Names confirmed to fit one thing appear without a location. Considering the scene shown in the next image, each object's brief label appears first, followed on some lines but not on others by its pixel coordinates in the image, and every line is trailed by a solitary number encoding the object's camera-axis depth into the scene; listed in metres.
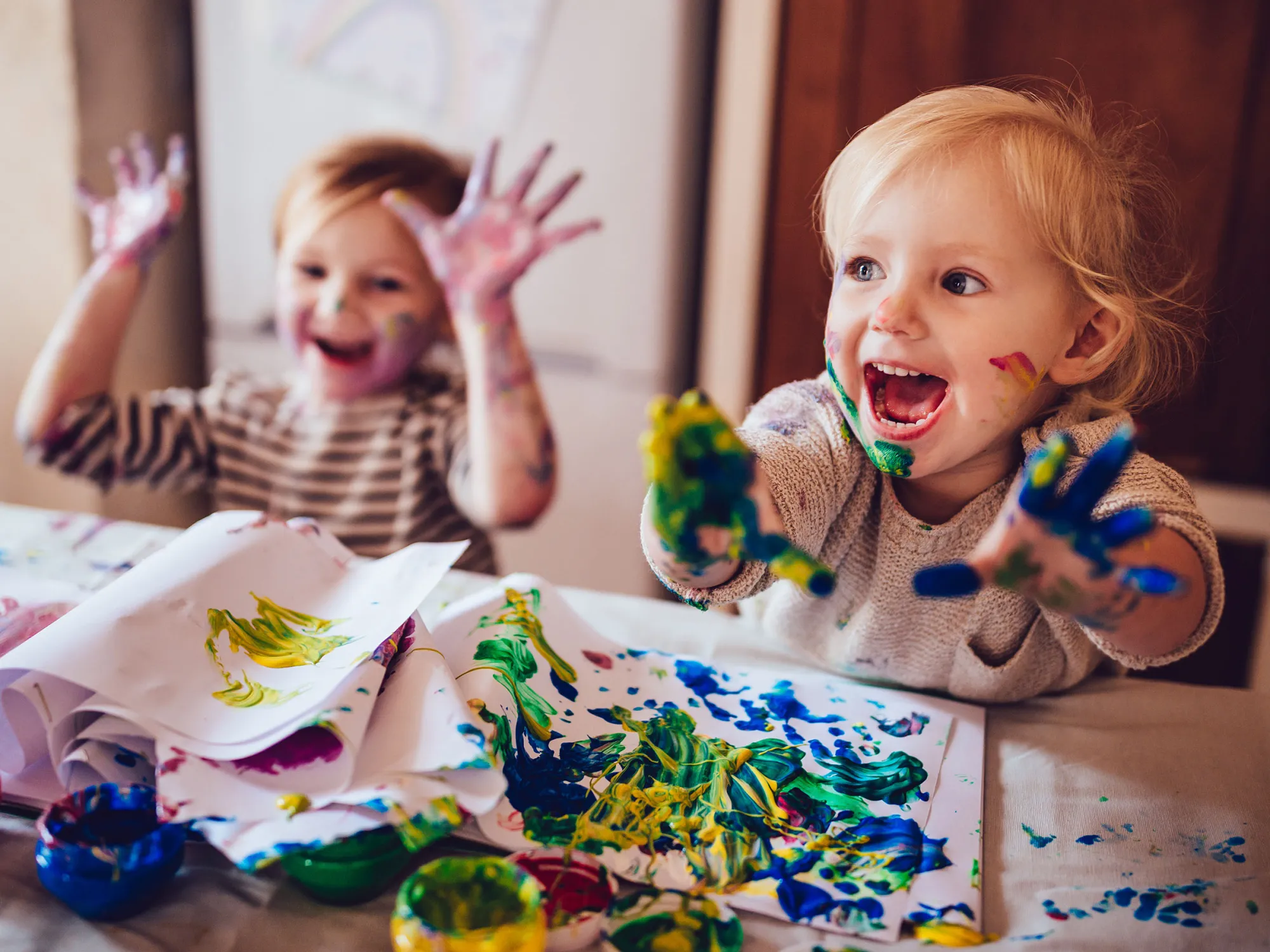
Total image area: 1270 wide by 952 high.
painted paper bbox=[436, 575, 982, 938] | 0.57
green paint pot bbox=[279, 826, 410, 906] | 0.53
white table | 0.53
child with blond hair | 0.55
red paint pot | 0.52
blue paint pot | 0.52
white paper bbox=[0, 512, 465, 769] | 0.58
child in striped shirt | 1.19
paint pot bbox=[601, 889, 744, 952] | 0.52
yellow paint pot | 0.47
